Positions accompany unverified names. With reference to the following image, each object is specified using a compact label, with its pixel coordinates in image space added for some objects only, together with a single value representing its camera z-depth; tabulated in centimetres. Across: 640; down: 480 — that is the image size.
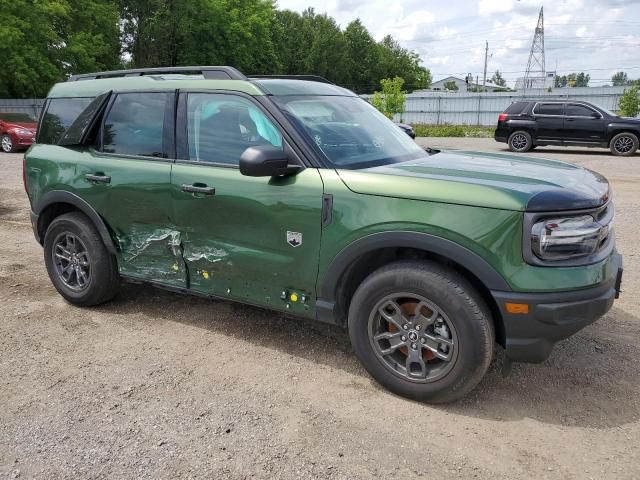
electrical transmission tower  9800
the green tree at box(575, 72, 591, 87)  12005
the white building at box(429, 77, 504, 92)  13621
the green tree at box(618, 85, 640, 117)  2736
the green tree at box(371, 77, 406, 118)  2834
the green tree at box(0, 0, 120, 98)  3002
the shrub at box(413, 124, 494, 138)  2941
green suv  289
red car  1912
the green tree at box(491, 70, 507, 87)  13279
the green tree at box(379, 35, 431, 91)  9469
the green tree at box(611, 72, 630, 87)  10546
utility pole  9722
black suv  1659
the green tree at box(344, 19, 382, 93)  8819
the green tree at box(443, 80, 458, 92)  12601
